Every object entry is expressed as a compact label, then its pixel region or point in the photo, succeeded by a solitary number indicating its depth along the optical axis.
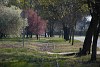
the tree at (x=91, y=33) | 19.72
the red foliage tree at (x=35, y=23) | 79.19
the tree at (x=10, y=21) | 55.22
